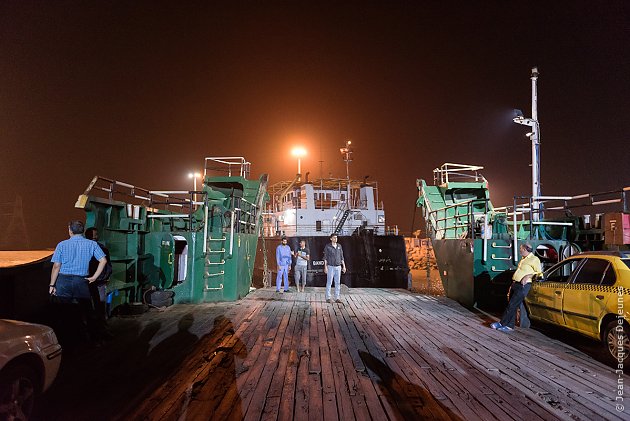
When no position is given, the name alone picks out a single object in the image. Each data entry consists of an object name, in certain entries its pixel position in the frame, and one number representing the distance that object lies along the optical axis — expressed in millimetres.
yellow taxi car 5441
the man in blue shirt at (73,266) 5695
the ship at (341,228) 20672
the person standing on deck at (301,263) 13080
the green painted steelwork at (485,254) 10109
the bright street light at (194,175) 24703
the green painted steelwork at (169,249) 8373
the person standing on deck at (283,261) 12711
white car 3277
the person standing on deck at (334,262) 10625
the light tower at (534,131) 14375
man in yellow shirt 7512
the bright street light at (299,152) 31438
